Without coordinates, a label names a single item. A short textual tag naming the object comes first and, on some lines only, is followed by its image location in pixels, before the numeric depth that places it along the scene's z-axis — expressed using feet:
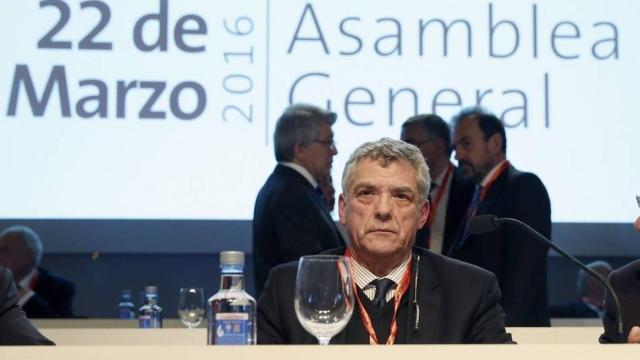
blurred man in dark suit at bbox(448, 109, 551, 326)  31.66
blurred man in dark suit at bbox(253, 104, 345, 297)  30.64
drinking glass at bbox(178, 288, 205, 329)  28.99
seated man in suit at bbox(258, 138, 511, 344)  18.54
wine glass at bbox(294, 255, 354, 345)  14.20
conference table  11.82
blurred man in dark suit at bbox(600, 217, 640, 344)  21.03
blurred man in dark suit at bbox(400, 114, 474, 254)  34.89
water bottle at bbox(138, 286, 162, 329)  31.86
